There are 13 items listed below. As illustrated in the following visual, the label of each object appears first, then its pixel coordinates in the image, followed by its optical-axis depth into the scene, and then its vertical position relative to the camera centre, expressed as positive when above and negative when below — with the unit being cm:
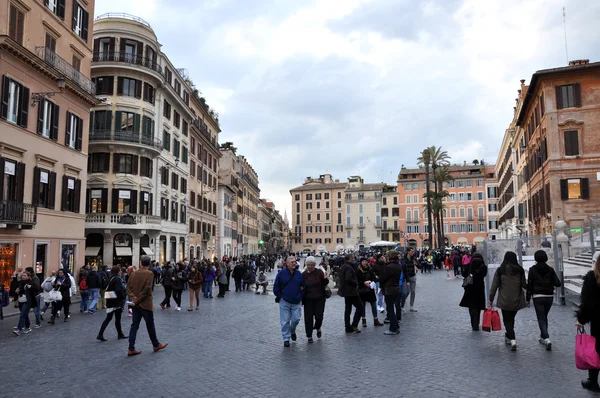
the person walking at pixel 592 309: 614 -86
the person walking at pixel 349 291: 1089 -107
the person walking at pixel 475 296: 1102 -122
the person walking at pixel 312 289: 1023 -97
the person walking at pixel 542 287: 866 -80
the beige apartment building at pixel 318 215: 11706 +701
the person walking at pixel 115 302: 1078 -129
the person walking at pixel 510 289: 865 -84
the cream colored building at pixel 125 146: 3469 +725
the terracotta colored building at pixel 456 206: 9262 +738
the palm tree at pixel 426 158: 6013 +1104
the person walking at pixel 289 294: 979 -102
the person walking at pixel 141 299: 911 -103
